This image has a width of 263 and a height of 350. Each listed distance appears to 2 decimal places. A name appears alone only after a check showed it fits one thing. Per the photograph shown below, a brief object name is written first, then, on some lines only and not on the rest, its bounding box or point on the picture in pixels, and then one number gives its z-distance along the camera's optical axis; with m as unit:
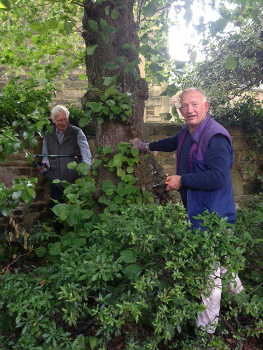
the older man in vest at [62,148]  4.37
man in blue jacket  2.41
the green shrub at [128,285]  2.03
